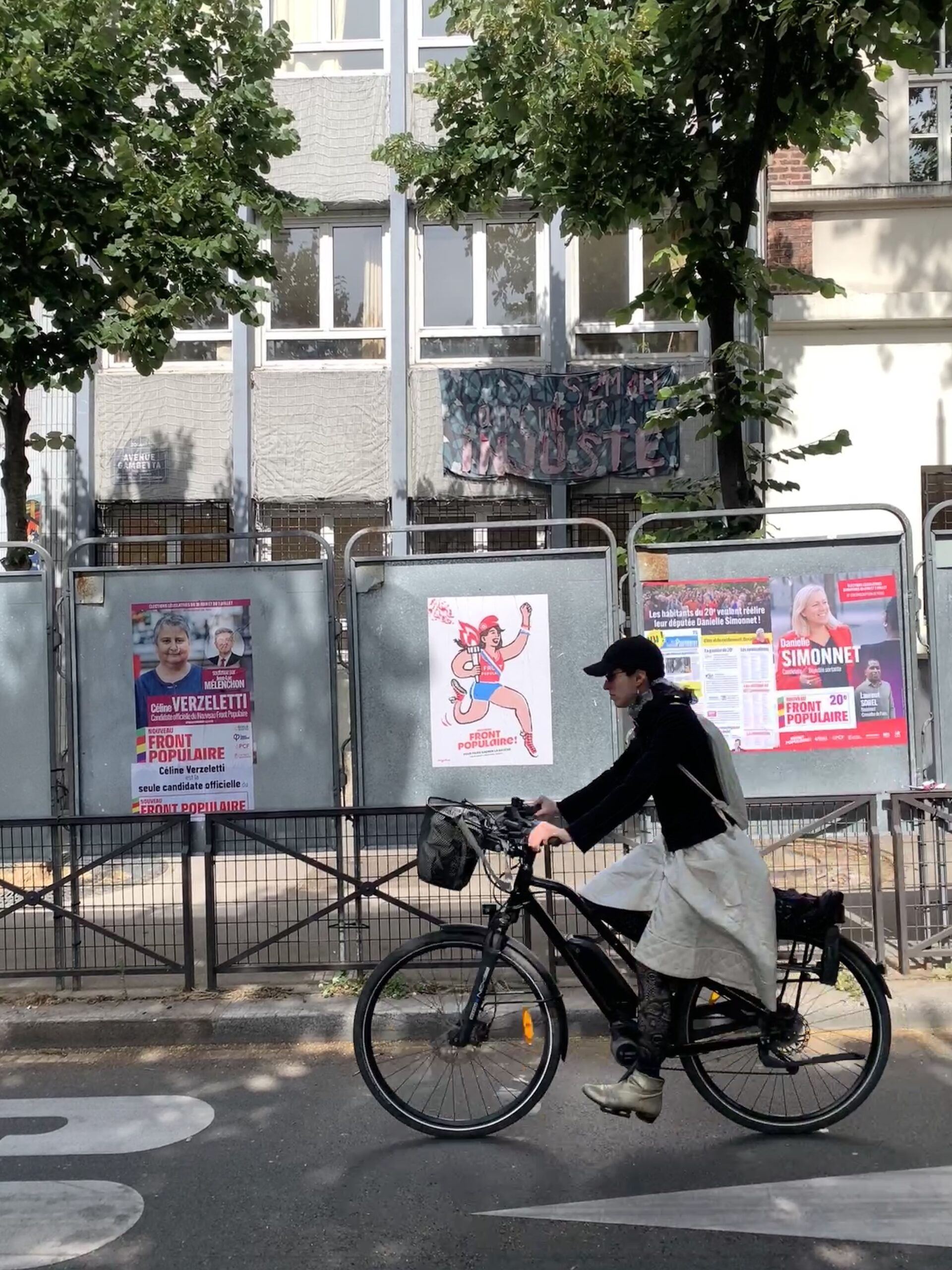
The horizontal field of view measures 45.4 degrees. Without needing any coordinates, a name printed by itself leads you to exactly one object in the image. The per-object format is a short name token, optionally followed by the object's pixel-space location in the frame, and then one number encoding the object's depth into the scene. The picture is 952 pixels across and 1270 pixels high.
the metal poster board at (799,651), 6.74
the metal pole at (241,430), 13.39
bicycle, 4.30
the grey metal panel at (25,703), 6.53
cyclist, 4.13
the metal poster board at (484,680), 6.71
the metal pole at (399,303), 13.34
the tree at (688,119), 6.55
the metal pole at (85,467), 13.41
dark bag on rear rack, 4.23
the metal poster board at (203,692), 6.63
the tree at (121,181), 7.50
